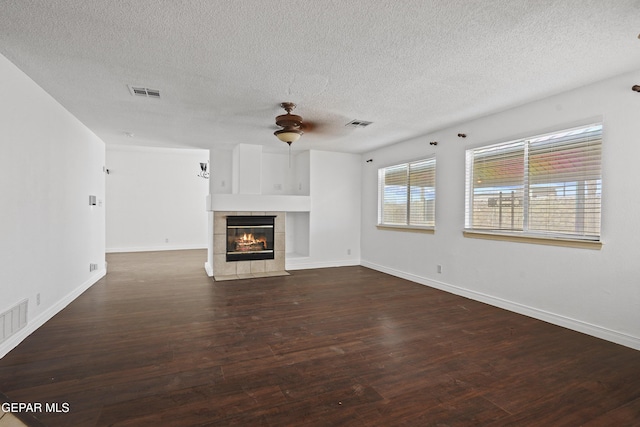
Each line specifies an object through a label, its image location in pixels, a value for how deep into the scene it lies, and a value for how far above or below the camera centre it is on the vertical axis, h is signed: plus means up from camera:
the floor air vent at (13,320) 2.59 -0.98
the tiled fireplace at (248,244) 5.91 -0.70
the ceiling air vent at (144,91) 3.31 +1.25
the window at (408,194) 5.30 +0.28
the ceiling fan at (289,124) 3.85 +1.08
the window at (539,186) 3.22 +0.29
